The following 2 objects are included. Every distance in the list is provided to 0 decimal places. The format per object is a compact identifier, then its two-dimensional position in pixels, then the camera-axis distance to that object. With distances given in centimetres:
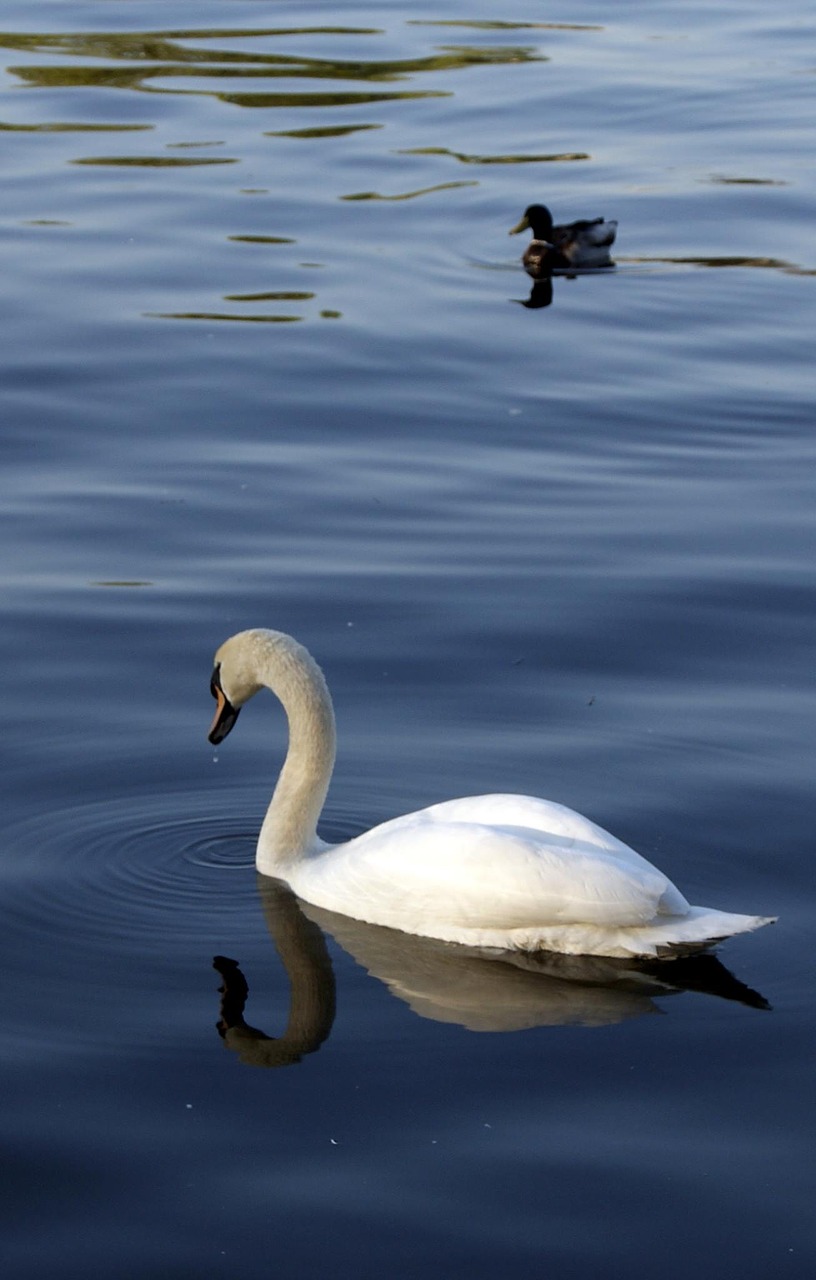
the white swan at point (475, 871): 1291
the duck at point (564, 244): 3384
